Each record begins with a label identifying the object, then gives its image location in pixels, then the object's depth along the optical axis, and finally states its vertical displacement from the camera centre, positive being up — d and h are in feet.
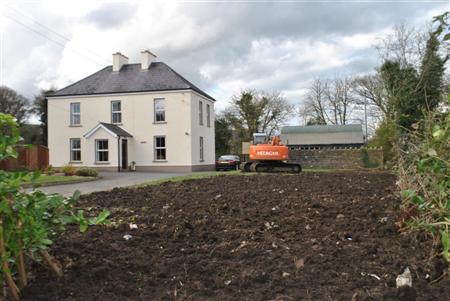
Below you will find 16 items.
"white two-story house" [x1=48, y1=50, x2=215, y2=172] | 98.58 +9.71
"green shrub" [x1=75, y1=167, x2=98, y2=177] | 69.92 -2.19
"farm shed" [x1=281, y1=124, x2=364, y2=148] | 157.17 +7.96
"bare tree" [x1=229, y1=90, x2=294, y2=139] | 171.12 +19.38
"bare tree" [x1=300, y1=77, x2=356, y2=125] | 181.68 +23.81
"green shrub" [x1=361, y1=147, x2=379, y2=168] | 96.02 -1.29
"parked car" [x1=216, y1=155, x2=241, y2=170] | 109.50 -1.59
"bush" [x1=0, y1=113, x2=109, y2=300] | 8.38 -1.24
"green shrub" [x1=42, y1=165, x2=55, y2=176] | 67.00 -1.71
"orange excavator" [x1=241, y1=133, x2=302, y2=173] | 67.26 -0.26
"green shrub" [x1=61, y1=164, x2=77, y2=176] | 70.61 -1.83
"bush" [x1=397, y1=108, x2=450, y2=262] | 10.16 -0.86
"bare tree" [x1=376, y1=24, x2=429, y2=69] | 100.27 +26.50
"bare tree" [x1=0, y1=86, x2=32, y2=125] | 159.12 +23.58
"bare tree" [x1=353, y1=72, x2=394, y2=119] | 109.29 +21.11
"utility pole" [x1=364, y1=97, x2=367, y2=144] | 157.09 +17.98
